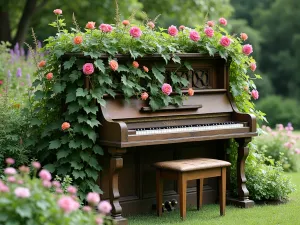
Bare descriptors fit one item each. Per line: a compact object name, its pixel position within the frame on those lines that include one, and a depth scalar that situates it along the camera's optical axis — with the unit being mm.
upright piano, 5746
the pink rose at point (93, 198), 3451
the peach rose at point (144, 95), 5996
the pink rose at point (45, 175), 3545
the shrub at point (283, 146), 9898
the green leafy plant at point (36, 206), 3412
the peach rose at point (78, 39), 5696
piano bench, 5840
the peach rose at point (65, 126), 5660
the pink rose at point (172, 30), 6359
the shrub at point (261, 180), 6941
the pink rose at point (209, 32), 6551
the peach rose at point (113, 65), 5699
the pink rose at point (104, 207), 3369
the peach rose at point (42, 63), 5980
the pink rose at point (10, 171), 3469
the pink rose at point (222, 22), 6838
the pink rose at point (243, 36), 6760
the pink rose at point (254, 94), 7008
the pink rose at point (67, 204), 3318
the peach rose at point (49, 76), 5875
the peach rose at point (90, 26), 5866
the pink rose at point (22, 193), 3359
